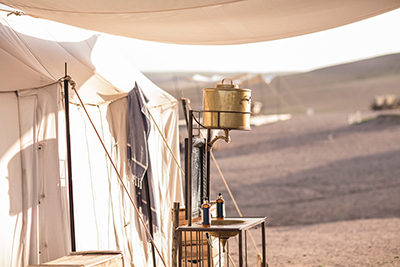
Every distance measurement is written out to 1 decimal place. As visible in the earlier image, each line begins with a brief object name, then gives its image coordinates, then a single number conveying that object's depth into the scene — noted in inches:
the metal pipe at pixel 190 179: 245.7
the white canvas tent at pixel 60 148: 257.4
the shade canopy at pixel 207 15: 255.4
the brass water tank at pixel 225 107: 239.8
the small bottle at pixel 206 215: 243.0
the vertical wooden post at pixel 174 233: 258.9
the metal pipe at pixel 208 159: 262.0
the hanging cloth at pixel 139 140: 327.3
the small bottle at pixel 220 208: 254.6
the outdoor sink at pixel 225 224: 239.3
